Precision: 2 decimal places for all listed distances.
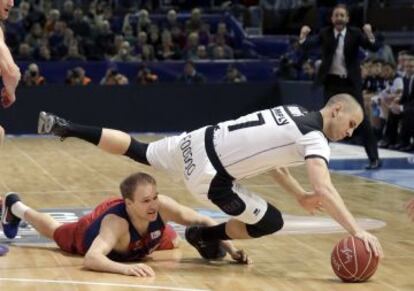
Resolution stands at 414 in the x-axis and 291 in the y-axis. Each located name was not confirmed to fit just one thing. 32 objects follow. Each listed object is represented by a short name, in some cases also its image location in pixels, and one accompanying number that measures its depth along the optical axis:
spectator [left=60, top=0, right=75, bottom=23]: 21.19
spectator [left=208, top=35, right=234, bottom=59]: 21.02
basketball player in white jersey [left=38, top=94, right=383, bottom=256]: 5.86
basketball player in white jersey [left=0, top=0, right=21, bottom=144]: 5.93
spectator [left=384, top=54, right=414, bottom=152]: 14.67
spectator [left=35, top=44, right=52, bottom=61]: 19.58
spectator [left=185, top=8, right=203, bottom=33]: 21.70
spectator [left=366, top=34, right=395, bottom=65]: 18.89
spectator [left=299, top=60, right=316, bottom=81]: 19.53
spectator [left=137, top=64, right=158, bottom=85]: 19.45
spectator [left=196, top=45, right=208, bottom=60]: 20.80
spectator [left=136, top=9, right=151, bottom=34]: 21.22
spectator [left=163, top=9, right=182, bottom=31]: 21.69
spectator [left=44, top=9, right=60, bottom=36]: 20.66
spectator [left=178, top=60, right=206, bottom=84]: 19.77
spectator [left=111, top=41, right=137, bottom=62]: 19.98
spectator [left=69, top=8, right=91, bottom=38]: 20.80
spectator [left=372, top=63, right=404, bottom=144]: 14.98
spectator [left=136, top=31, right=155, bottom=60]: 20.34
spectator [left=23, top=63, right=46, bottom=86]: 18.73
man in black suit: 12.30
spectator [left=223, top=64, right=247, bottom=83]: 20.08
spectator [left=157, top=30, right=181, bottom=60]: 20.62
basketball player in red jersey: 6.23
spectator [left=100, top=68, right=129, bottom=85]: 19.20
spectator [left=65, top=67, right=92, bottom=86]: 19.09
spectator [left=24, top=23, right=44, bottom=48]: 20.08
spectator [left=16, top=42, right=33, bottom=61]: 19.39
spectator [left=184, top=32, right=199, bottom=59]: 20.94
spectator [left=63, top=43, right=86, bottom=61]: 19.73
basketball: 5.84
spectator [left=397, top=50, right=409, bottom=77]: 14.94
